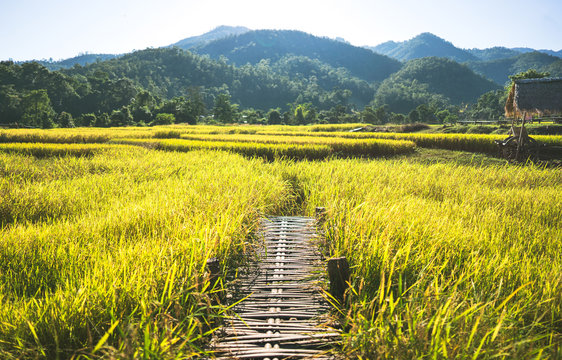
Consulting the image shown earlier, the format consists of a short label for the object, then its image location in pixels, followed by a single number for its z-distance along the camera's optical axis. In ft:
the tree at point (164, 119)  134.00
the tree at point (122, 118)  124.88
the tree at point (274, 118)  154.76
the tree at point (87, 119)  126.82
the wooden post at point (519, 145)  32.87
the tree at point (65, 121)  115.55
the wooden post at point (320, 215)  11.00
